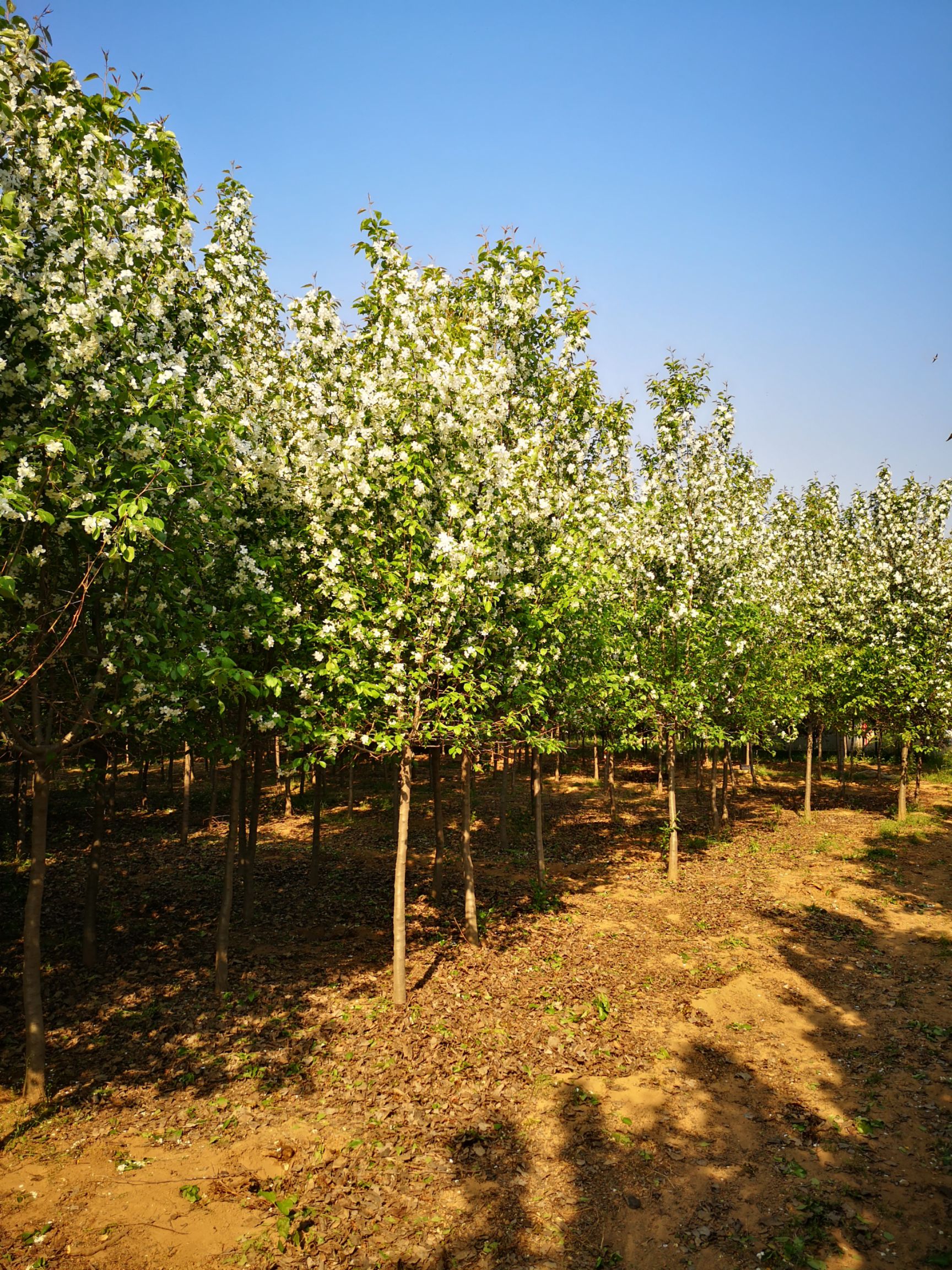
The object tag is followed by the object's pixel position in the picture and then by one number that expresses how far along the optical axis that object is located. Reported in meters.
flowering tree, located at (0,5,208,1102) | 6.96
